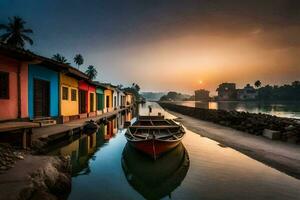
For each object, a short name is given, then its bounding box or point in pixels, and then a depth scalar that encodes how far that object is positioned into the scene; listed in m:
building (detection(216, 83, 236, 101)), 195.12
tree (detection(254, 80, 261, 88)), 175.00
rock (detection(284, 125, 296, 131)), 16.72
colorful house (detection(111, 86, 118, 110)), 48.66
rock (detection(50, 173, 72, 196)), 7.28
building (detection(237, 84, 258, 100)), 170.20
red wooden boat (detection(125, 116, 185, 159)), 10.91
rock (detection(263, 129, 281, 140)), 16.65
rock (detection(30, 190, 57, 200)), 5.71
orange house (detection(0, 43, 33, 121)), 12.74
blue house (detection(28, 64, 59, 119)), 15.73
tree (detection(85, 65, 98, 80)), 113.21
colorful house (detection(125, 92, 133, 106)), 72.16
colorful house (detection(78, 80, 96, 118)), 26.33
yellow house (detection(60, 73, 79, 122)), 20.55
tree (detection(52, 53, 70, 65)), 82.44
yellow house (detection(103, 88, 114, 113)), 39.38
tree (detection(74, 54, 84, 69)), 101.38
